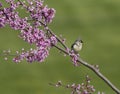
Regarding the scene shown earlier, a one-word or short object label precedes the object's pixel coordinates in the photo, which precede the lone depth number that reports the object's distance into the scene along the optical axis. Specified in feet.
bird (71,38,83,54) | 45.13
